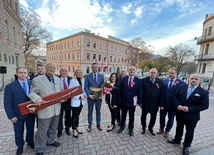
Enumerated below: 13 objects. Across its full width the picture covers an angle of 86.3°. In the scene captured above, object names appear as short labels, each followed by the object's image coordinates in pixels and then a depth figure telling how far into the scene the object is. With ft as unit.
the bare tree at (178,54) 79.36
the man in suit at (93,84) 10.98
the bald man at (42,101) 7.25
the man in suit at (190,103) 8.08
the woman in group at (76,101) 10.05
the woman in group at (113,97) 11.23
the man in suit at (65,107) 9.95
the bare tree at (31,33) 67.51
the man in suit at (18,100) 7.29
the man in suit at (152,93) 10.55
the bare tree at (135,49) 97.14
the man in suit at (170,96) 10.50
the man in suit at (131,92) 10.74
